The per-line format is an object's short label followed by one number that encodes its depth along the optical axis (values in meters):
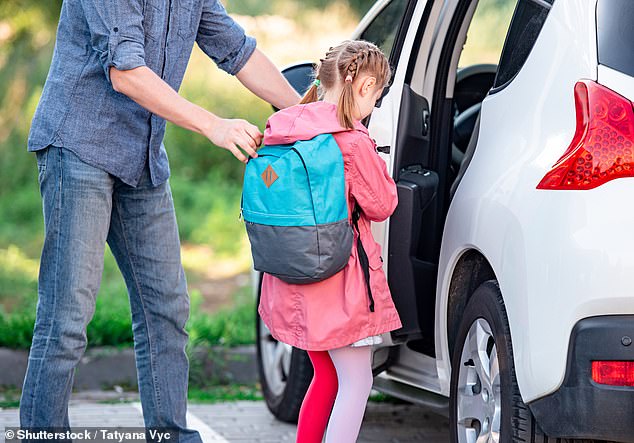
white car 5.29
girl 6.59
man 6.44
